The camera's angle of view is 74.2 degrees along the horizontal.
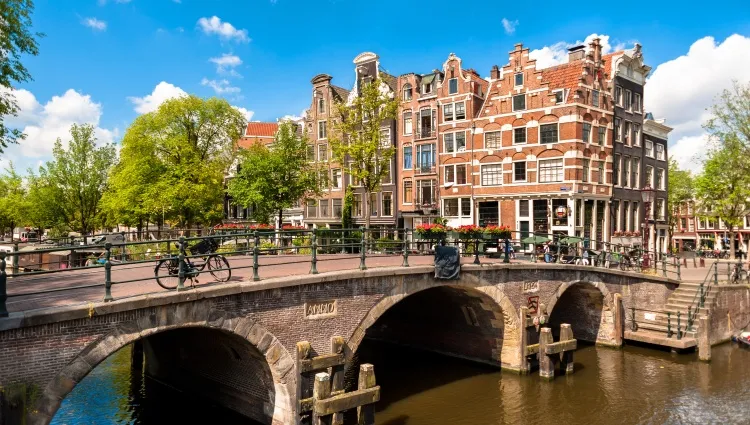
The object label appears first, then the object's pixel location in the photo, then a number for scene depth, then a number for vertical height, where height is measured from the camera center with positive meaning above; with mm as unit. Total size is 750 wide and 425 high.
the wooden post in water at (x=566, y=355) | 17000 -4574
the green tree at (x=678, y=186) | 51800 +3899
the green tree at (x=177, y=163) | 33000 +4126
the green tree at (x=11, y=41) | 13047 +4931
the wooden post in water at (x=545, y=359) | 16453 -4557
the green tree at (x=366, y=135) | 26023 +4724
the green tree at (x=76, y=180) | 39125 +3353
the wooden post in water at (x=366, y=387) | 11617 -3859
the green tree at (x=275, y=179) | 29969 +2661
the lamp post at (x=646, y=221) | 23992 +125
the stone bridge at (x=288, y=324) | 7902 -2517
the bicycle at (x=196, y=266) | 9898 -967
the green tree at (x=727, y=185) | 30828 +2869
